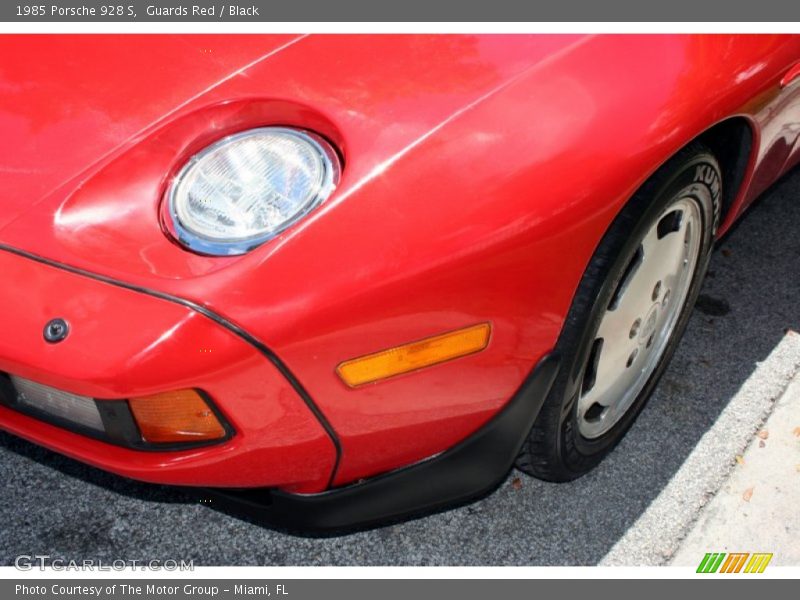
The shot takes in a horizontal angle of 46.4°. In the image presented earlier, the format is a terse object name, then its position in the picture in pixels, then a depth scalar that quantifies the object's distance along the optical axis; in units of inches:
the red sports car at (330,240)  61.2
